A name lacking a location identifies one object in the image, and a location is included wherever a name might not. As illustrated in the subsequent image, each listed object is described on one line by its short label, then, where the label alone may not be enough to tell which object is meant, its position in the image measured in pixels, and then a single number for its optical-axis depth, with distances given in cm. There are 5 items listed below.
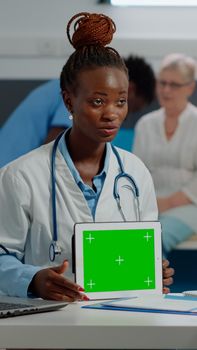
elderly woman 448
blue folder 235
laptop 228
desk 216
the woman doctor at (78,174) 276
